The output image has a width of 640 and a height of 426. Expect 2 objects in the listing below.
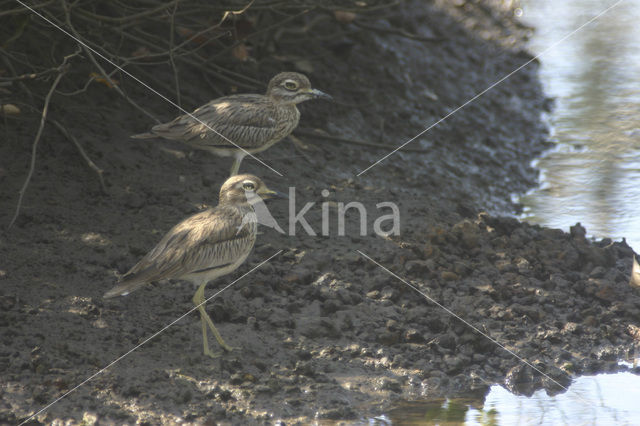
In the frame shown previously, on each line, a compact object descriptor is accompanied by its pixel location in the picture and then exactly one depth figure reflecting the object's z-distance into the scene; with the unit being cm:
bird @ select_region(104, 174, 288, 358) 973
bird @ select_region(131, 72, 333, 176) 1281
